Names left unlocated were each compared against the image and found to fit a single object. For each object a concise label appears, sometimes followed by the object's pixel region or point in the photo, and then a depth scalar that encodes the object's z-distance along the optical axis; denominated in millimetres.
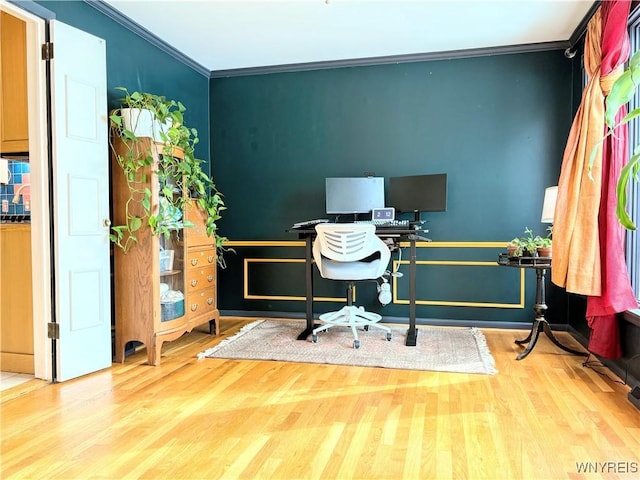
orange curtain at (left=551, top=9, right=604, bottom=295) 2879
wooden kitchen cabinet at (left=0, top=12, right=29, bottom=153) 3012
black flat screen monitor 4113
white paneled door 2795
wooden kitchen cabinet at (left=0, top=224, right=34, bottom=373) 3018
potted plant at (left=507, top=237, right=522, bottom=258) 3346
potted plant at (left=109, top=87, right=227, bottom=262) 3166
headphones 3988
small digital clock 4121
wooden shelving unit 3191
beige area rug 3139
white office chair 3494
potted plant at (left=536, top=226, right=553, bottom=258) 3328
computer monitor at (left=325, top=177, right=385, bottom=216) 4266
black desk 3627
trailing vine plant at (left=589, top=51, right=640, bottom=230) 963
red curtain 2799
